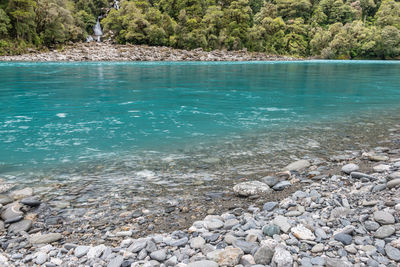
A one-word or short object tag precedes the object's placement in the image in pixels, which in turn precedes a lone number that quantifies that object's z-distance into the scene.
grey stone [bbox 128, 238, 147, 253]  3.52
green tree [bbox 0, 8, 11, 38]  54.84
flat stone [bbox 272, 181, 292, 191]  5.47
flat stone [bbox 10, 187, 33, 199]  5.17
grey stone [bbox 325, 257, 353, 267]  3.00
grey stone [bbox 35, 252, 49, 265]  3.39
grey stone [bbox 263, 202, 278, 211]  4.66
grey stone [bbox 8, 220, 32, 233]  4.19
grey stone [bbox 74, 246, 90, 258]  3.52
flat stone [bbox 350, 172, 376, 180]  5.49
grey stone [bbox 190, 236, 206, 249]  3.60
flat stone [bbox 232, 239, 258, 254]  3.37
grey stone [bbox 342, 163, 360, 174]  5.96
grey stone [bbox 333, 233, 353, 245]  3.41
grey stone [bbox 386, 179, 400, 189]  4.87
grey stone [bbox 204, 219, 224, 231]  4.07
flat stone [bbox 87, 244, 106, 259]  3.47
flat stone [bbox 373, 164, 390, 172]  5.96
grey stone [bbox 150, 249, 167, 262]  3.32
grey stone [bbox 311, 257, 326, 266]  3.07
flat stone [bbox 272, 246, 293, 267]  3.04
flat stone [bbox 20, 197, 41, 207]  4.87
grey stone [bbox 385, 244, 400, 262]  3.06
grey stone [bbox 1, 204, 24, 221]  4.46
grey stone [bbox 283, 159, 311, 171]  6.46
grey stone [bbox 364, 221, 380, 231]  3.66
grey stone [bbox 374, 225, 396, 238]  3.45
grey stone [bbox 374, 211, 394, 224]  3.71
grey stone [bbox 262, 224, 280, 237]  3.71
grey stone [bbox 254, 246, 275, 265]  3.16
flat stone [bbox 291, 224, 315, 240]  3.55
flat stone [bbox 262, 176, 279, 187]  5.67
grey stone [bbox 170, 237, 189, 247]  3.65
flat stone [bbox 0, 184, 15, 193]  5.40
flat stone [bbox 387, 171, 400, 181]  5.23
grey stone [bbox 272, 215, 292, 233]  3.77
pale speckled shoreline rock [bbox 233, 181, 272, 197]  5.29
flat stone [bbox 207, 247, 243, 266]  3.19
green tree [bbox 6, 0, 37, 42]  57.74
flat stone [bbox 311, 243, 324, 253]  3.30
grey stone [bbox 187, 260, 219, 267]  3.11
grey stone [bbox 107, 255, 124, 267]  3.22
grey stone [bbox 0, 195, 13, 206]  4.90
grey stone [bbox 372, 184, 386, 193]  4.87
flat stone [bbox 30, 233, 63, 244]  3.88
